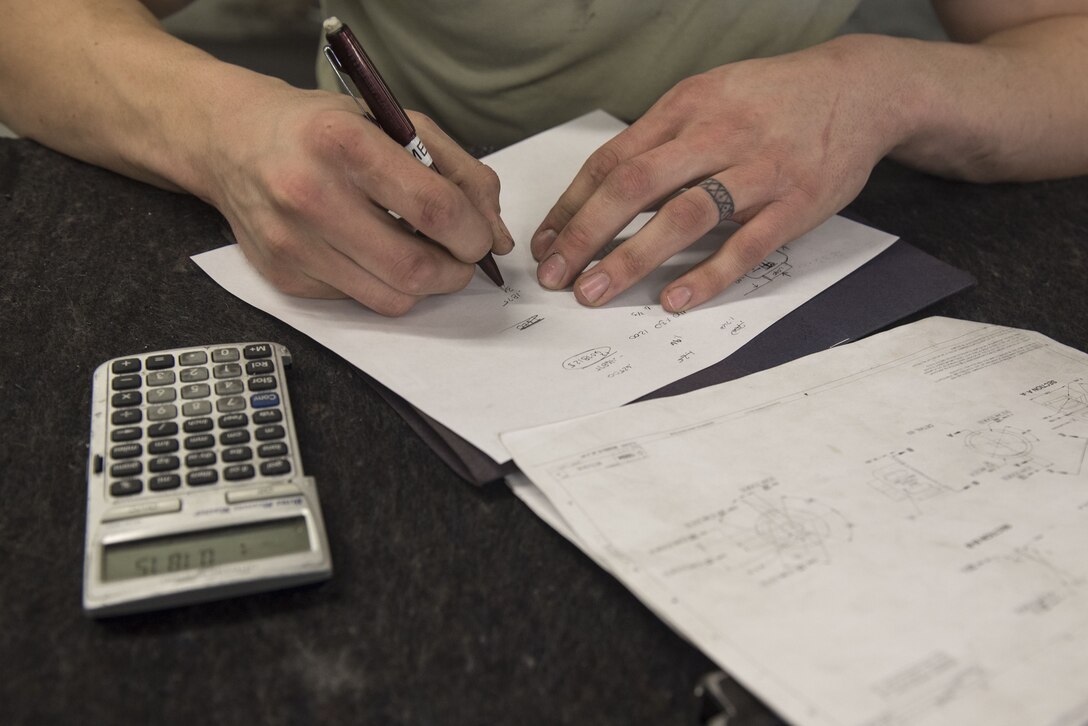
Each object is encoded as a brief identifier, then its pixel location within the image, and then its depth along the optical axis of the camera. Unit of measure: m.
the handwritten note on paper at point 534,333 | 0.48
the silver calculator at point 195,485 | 0.37
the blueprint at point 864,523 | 0.34
